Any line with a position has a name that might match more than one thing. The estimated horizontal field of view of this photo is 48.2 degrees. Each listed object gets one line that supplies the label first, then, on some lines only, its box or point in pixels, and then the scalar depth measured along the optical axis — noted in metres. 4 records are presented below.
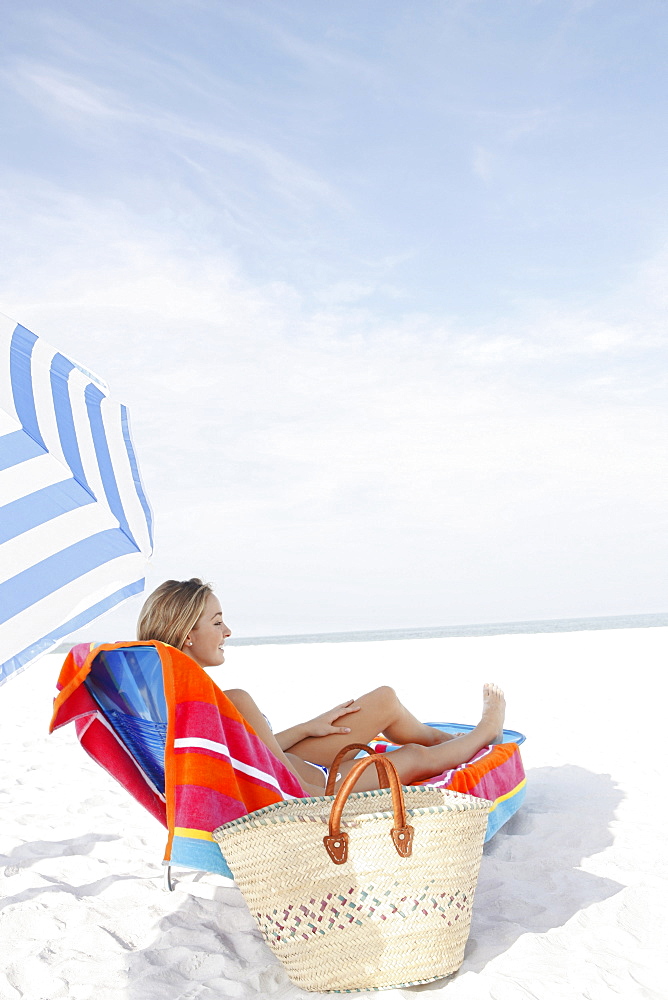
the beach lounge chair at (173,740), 1.98
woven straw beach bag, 1.70
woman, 2.50
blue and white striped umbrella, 1.79
